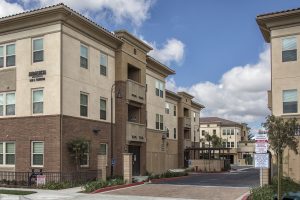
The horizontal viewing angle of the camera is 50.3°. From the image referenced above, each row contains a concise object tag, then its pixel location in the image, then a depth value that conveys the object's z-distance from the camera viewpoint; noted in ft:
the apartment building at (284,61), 70.43
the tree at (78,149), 67.65
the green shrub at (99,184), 57.73
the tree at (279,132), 47.85
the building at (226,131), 278.64
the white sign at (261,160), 39.55
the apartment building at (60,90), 66.95
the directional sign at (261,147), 38.38
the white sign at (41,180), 62.85
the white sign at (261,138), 38.71
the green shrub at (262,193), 42.73
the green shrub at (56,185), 60.92
